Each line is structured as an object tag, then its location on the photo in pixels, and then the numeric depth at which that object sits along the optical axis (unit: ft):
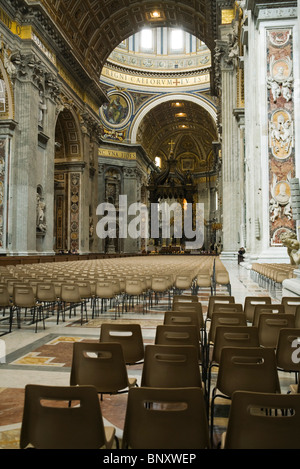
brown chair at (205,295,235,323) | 16.81
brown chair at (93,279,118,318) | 24.23
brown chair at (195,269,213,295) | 29.66
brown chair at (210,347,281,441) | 8.58
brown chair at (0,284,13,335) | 20.38
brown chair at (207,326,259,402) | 10.62
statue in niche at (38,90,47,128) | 64.59
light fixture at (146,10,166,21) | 95.09
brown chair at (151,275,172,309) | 27.55
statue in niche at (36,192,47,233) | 63.62
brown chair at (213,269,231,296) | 30.30
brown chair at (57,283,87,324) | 22.50
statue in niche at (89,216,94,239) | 92.39
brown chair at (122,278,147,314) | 25.81
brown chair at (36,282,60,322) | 22.30
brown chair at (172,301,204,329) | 15.04
